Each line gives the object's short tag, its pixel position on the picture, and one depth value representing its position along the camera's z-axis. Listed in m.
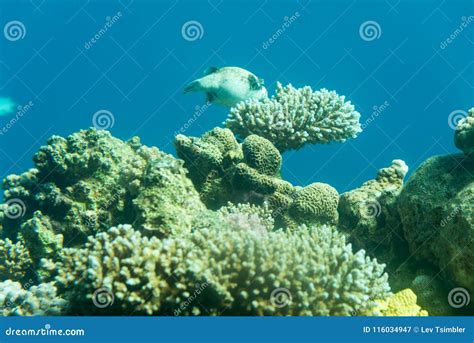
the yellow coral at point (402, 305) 3.76
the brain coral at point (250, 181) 5.11
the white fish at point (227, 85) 6.46
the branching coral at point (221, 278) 3.16
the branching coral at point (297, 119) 6.20
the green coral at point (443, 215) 3.73
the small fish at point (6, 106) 35.99
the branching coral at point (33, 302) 3.64
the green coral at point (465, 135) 4.28
